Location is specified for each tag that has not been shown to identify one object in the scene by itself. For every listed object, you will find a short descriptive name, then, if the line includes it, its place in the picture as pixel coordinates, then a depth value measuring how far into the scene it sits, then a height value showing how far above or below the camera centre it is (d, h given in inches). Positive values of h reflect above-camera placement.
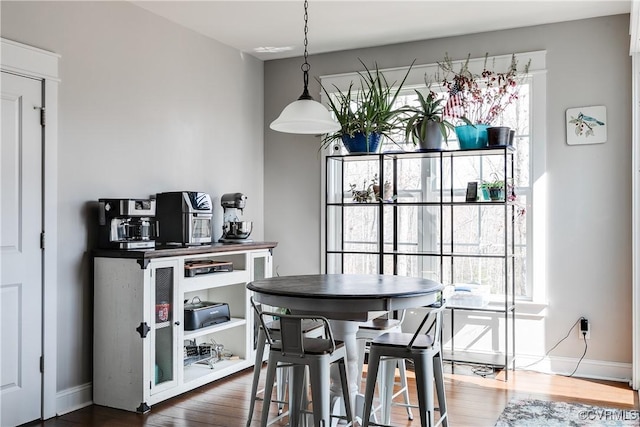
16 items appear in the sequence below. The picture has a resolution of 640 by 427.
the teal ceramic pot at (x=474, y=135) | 172.2 +24.4
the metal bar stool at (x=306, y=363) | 106.2 -26.6
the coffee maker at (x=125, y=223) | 143.7 -1.0
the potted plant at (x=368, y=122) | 180.2 +30.0
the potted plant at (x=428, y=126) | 175.8 +27.9
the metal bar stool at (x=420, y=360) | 110.1 -27.2
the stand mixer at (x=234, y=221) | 181.9 -0.7
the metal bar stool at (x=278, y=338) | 122.3 -26.9
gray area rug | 131.0 -45.6
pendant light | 128.6 +22.3
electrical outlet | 170.7 -31.9
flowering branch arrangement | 178.5 +38.8
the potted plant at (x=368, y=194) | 187.5 +7.9
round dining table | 109.7 -15.1
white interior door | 128.5 -7.1
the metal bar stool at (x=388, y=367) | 125.4 -31.8
